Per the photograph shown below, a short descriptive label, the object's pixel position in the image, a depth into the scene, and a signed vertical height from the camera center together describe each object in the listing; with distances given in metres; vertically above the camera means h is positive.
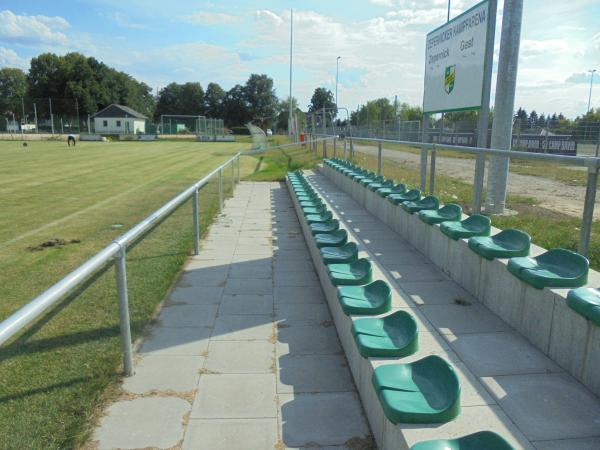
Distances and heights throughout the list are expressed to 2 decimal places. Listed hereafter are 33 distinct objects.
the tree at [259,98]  111.19 +6.10
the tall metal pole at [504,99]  7.53 +0.50
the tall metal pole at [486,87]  6.51 +0.58
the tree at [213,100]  111.62 +5.42
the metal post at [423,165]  7.40 -0.51
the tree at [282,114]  108.75 +2.77
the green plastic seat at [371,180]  8.49 -0.86
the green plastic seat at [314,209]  7.20 -1.16
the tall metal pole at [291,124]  46.40 +0.25
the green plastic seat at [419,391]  2.27 -1.20
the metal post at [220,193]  9.93 -1.32
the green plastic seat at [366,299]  3.37 -1.15
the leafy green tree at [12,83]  108.25 +8.00
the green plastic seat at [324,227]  5.82 -1.13
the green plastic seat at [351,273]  3.94 -1.13
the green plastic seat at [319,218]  6.45 -1.13
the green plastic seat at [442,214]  5.15 -0.85
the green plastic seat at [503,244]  3.79 -0.85
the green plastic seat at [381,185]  7.87 -0.86
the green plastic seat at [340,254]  4.55 -1.13
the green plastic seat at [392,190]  7.25 -0.85
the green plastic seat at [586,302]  2.59 -0.86
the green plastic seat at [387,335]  2.84 -1.18
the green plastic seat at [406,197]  6.51 -0.86
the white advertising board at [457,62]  6.97 +1.02
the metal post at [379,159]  9.15 -0.54
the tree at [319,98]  120.74 +7.03
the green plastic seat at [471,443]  1.98 -1.20
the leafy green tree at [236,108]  109.06 +3.77
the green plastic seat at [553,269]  3.12 -0.86
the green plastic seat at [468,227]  4.48 -0.86
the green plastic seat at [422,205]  5.89 -0.86
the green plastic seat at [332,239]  5.17 -1.13
